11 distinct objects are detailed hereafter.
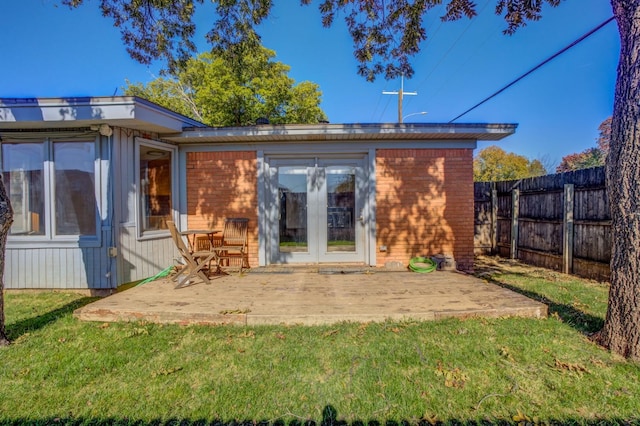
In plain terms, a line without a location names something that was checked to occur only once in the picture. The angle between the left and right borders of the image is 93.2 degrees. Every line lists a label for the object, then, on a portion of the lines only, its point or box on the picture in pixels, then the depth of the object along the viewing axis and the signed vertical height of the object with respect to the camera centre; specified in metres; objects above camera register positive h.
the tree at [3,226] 3.03 -0.13
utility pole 16.58 +6.49
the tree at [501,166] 23.72 +3.68
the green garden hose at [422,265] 5.73 -1.03
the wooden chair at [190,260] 4.72 -0.76
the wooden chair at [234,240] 6.07 -0.55
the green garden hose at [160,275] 5.44 -1.16
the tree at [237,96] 17.95 +7.31
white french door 6.41 +0.07
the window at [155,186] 5.59 +0.53
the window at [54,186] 5.09 +0.47
